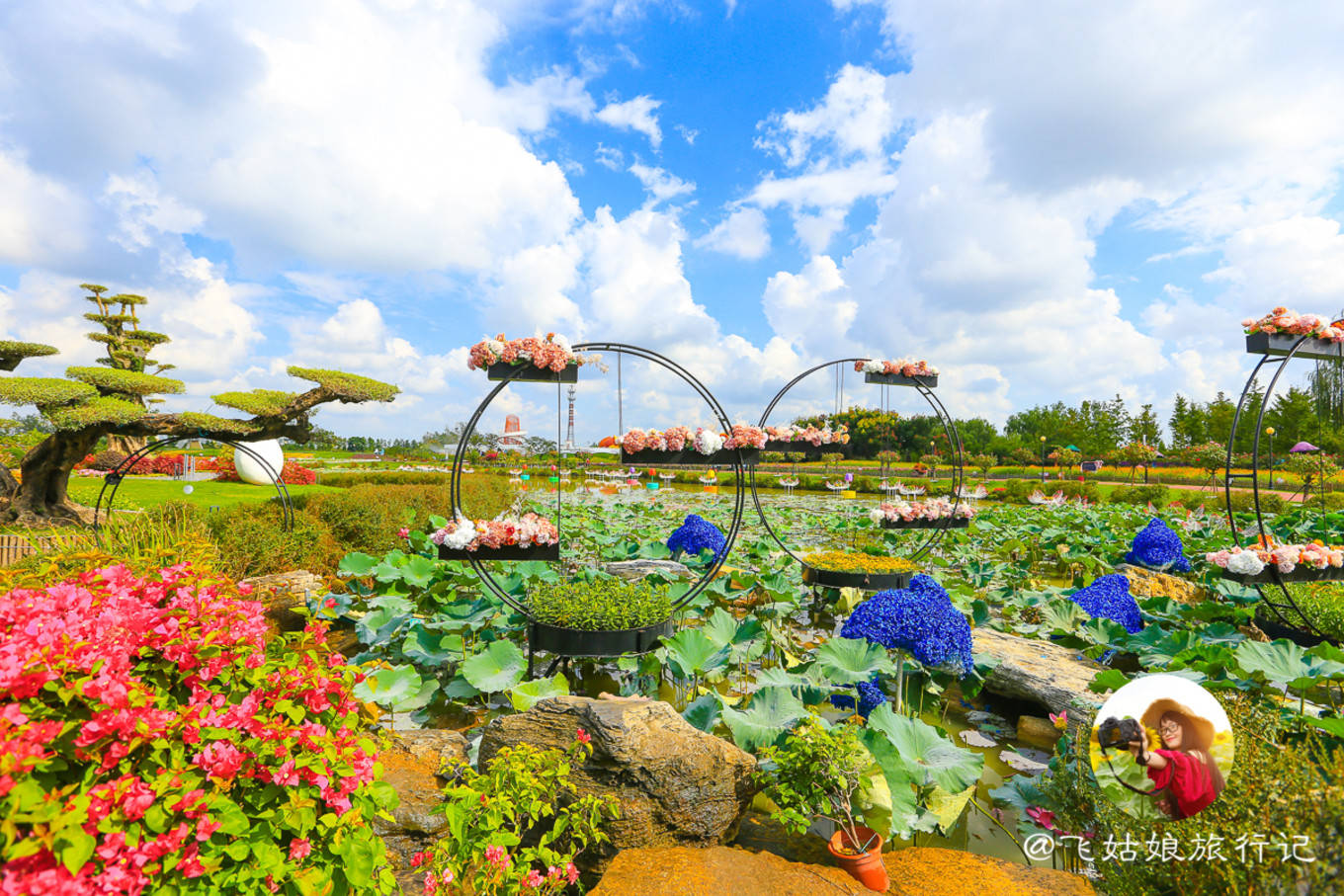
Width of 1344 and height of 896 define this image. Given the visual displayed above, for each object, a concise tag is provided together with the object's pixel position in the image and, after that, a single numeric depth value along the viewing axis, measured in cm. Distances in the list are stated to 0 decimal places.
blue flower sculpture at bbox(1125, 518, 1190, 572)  659
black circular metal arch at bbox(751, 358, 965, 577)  635
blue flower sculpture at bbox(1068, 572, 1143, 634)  441
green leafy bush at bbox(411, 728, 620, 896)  181
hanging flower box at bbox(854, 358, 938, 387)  649
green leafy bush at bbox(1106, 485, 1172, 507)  1539
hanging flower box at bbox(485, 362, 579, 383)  417
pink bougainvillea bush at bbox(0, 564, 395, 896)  116
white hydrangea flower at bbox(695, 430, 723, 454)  455
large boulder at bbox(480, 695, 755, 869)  245
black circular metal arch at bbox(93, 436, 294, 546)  733
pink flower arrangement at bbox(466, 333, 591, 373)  408
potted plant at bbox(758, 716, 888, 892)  226
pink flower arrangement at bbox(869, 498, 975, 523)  680
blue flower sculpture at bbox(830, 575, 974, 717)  314
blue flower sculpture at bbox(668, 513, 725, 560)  640
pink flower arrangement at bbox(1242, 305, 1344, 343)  429
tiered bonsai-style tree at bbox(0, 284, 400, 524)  898
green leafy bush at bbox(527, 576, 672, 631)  383
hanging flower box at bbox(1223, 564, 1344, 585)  429
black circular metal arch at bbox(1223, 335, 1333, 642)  423
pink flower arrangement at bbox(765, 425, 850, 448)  583
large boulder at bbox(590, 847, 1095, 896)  209
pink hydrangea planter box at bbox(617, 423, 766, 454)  461
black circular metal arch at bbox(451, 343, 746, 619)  415
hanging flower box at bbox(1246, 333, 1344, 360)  436
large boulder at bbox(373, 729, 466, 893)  260
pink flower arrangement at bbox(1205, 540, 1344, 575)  420
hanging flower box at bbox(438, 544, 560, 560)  414
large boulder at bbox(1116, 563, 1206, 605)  583
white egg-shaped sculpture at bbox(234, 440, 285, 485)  1584
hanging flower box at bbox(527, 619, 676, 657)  377
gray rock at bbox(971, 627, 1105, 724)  357
